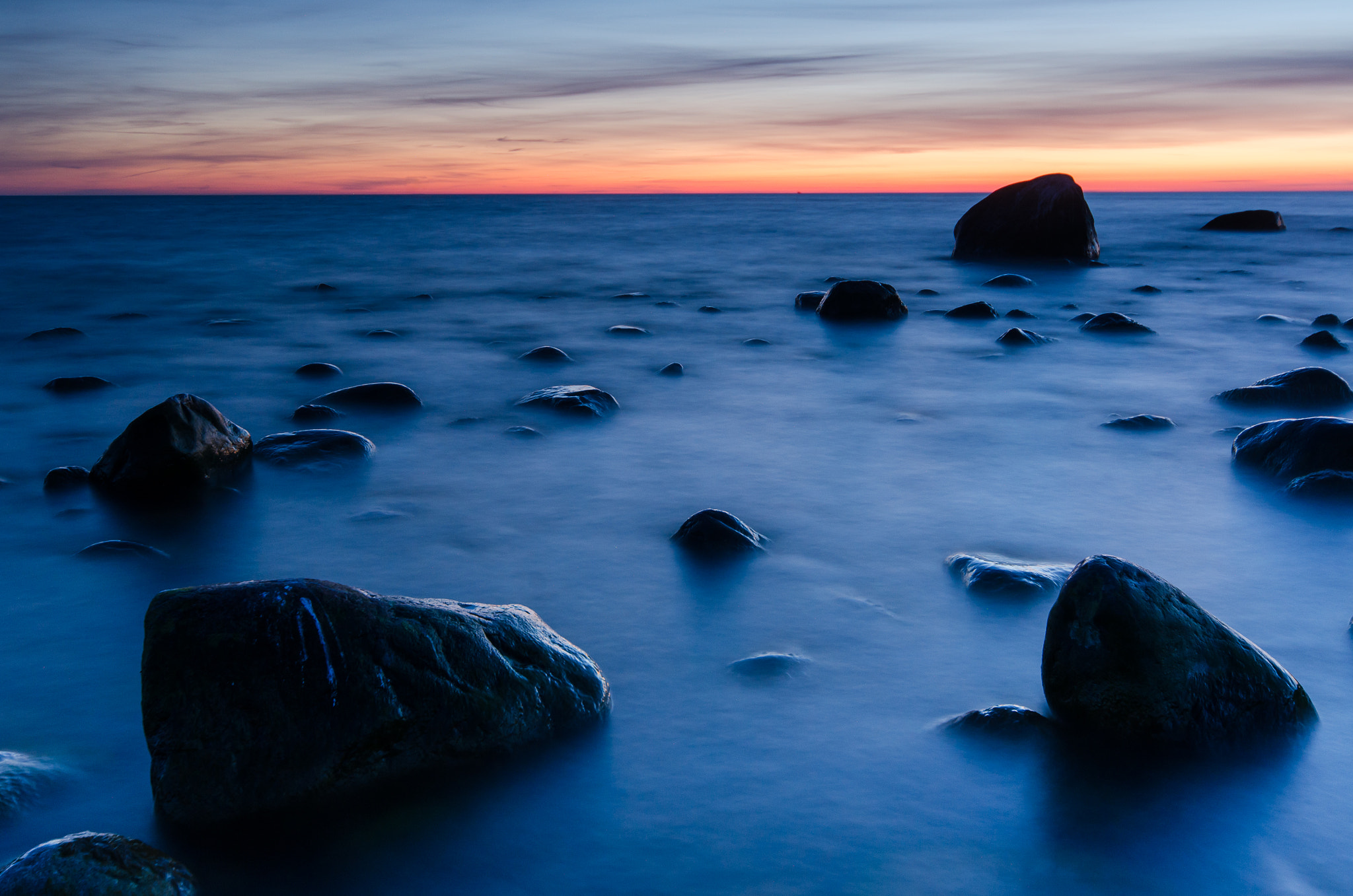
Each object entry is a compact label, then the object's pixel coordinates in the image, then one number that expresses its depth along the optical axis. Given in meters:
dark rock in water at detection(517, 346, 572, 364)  8.89
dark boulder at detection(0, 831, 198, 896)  1.78
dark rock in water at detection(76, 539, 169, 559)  3.88
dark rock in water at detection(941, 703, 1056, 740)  2.57
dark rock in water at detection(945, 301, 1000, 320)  11.20
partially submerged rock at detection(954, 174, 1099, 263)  16.97
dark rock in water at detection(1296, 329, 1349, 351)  9.23
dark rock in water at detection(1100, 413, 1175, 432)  6.19
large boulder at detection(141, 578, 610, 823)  2.22
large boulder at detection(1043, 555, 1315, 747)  2.51
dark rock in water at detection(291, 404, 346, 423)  6.36
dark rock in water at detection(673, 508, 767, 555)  3.92
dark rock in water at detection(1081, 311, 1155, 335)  10.29
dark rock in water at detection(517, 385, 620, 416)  6.55
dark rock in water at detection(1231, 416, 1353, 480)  4.71
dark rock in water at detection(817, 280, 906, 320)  11.30
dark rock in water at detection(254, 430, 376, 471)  5.14
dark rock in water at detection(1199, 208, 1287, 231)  28.20
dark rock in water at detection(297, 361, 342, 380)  7.95
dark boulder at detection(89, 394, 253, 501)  4.61
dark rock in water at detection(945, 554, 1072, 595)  3.47
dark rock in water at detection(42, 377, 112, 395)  7.33
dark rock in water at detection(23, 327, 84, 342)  10.20
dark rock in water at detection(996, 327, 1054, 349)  9.43
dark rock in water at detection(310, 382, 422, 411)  6.66
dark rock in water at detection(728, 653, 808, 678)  2.94
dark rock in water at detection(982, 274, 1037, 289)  14.22
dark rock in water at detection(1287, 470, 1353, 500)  4.51
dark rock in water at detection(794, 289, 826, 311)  12.48
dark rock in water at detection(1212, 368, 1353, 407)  6.48
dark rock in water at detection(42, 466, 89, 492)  4.80
